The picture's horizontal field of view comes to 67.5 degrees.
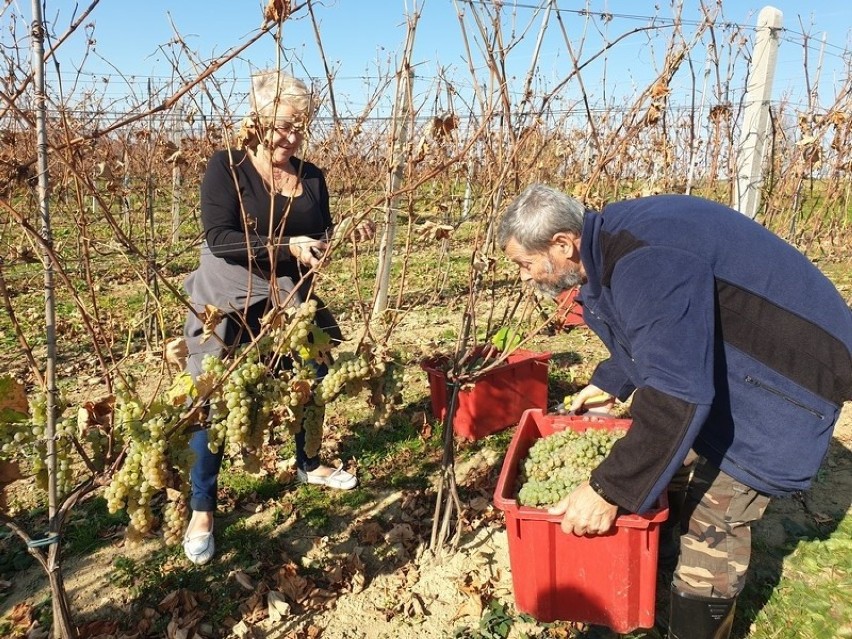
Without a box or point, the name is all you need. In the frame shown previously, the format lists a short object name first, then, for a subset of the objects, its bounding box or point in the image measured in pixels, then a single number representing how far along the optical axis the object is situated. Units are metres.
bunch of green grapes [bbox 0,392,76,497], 1.58
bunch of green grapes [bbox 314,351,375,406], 2.04
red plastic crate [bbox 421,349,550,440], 3.44
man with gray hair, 1.56
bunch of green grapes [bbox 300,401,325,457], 2.16
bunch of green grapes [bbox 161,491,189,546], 1.91
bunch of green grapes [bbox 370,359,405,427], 2.17
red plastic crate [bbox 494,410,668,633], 1.94
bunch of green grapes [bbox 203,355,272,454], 1.80
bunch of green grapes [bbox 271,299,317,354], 1.84
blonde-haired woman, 2.16
